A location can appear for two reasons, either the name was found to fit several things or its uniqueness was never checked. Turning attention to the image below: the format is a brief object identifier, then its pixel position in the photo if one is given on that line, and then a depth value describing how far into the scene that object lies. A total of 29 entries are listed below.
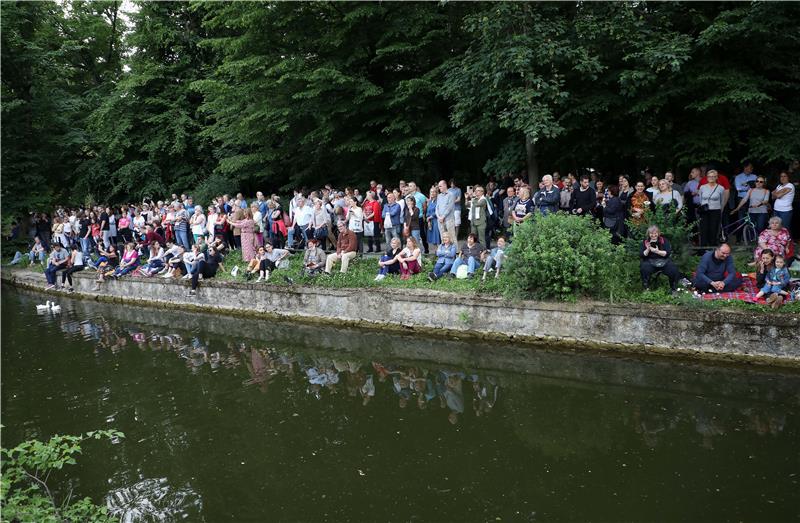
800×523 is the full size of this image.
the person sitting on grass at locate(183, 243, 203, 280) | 15.36
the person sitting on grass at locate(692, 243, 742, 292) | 9.12
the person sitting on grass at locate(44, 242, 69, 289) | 19.33
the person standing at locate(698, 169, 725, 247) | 10.63
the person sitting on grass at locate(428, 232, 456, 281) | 11.88
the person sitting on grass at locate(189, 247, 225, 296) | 15.07
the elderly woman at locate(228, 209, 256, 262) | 15.14
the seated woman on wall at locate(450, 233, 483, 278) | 11.67
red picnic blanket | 8.70
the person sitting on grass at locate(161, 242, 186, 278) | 16.38
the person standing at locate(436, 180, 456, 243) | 12.47
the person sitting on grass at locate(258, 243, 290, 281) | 13.98
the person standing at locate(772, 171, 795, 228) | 10.30
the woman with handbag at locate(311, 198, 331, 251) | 14.04
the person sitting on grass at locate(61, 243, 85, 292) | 19.05
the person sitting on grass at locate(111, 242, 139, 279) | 17.55
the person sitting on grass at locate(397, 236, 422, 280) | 12.31
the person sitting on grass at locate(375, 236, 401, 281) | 12.44
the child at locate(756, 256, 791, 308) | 8.38
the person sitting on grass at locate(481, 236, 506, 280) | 11.13
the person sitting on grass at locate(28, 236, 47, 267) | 22.89
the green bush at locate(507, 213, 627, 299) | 9.52
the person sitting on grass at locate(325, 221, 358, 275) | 13.08
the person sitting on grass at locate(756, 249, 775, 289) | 8.55
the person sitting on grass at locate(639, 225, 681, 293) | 9.54
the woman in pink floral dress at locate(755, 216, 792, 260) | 9.22
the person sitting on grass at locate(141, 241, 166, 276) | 16.83
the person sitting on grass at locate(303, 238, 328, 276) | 13.27
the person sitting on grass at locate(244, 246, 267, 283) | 14.25
